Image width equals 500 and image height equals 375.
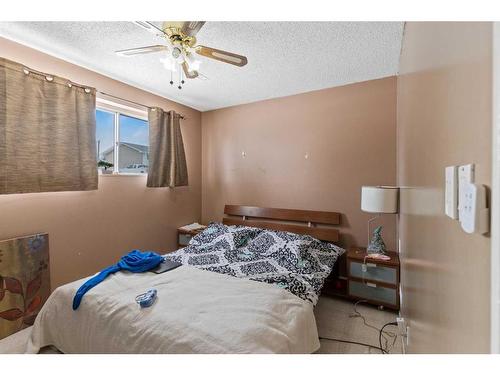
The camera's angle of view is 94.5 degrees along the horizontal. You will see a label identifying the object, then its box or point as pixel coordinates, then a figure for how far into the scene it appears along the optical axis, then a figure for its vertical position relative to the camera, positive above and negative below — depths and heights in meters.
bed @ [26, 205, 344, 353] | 1.26 -0.79
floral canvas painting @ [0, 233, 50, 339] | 1.91 -0.83
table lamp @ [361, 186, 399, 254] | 2.17 -0.12
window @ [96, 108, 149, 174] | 2.72 +0.55
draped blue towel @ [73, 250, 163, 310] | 1.72 -0.70
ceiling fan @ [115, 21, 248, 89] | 1.50 +0.97
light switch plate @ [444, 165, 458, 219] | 0.50 -0.01
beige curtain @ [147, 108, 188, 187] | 3.07 +0.49
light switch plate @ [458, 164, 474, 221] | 0.44 +0.02
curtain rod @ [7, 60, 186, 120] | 1.97 +1.00
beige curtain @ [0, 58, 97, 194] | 1.88 +0.47
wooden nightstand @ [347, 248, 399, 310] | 2.27 -0.95
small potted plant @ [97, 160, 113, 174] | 2.66 +0.23
